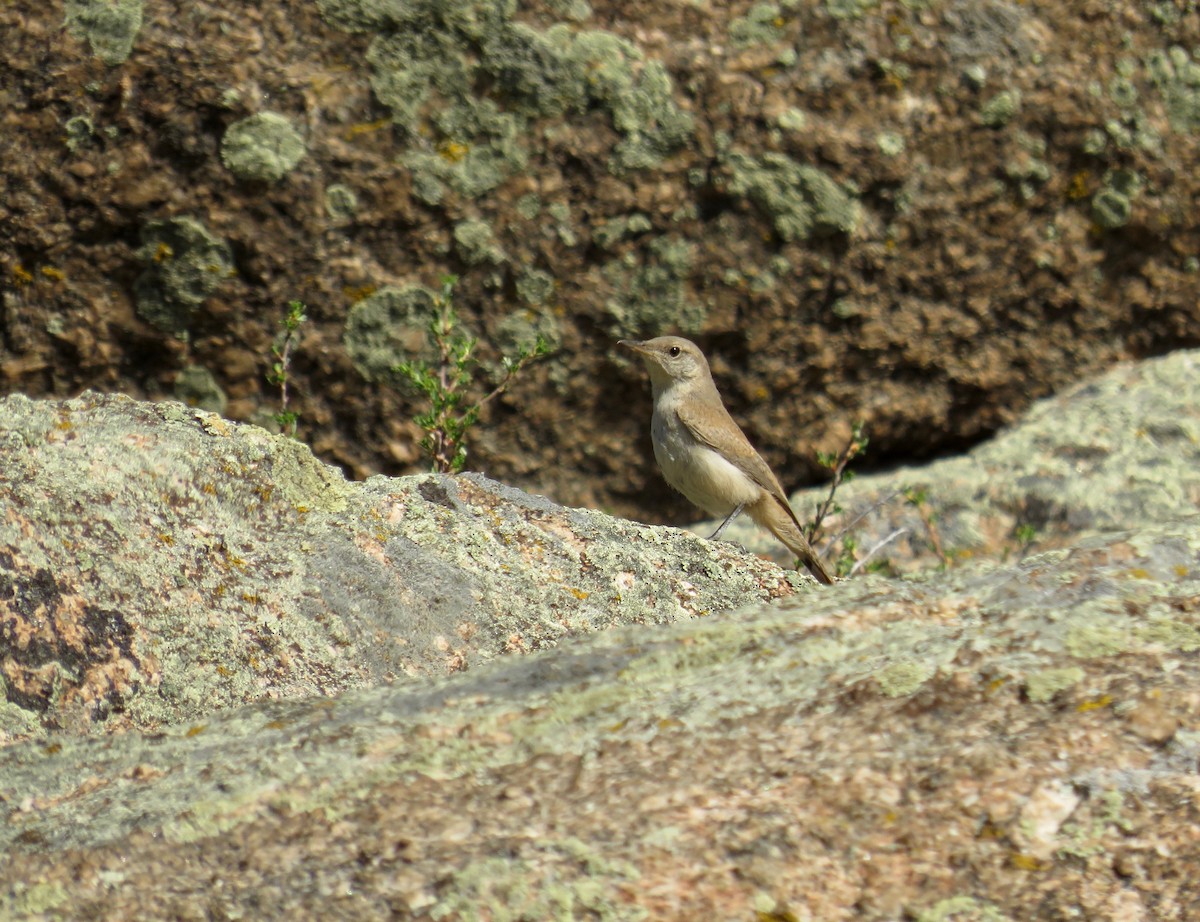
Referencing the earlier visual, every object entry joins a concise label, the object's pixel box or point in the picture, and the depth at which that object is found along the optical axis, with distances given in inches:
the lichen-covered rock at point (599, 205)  486.6
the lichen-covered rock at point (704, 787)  212.5
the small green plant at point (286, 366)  437.1
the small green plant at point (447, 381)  446.6
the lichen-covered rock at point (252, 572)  277.1
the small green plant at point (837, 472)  486.0
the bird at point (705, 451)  535.5
